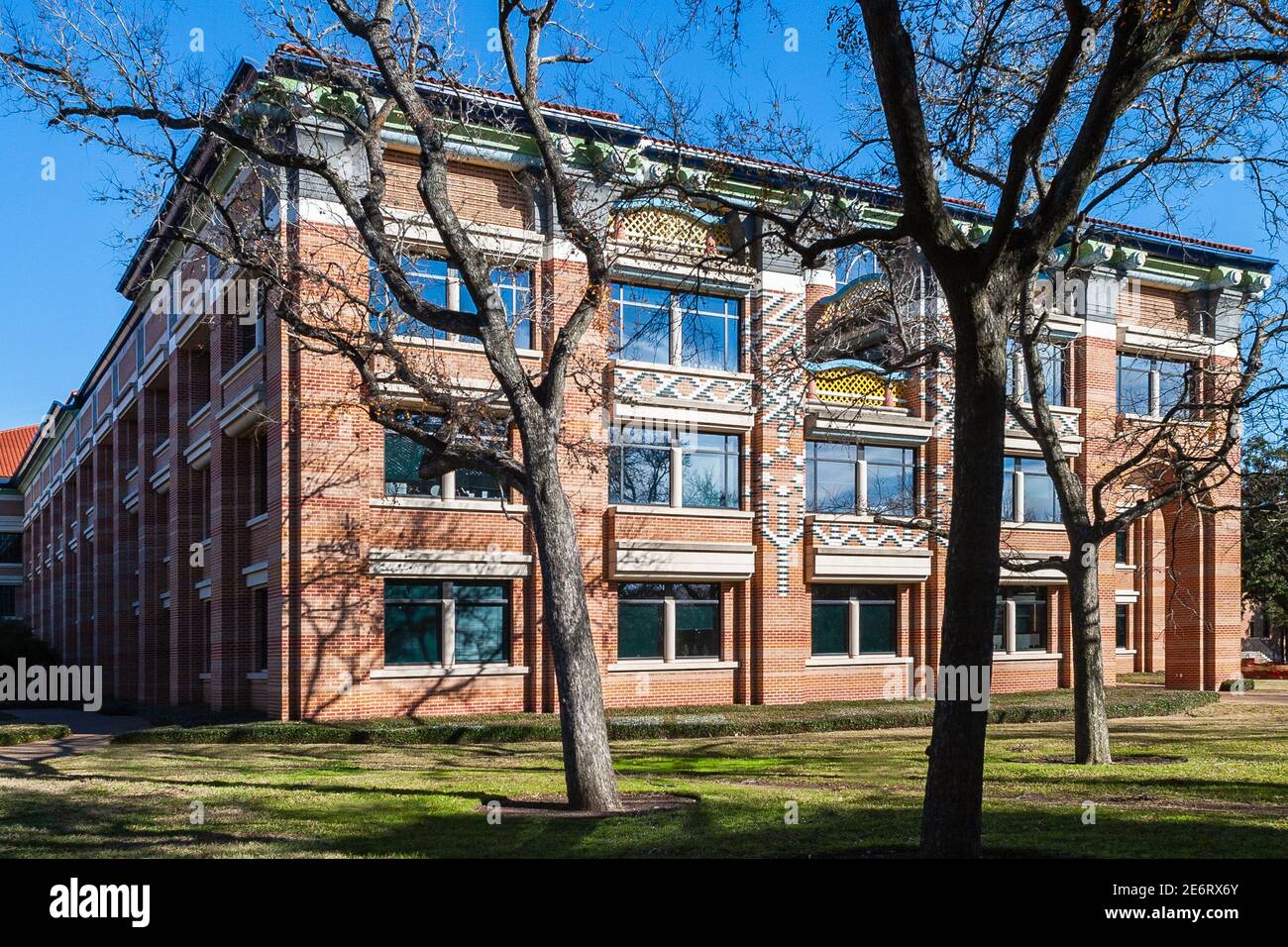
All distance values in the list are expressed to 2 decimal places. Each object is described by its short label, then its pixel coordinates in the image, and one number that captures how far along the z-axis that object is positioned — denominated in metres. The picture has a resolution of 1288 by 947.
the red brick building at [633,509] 24.47
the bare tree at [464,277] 13.16
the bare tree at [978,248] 9.03
